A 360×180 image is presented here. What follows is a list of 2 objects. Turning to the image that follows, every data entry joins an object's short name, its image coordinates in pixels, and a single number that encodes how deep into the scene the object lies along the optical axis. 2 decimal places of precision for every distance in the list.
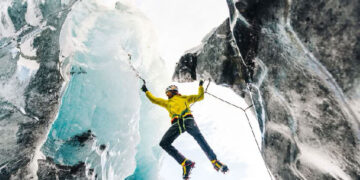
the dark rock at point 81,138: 6.55
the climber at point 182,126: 4.29
